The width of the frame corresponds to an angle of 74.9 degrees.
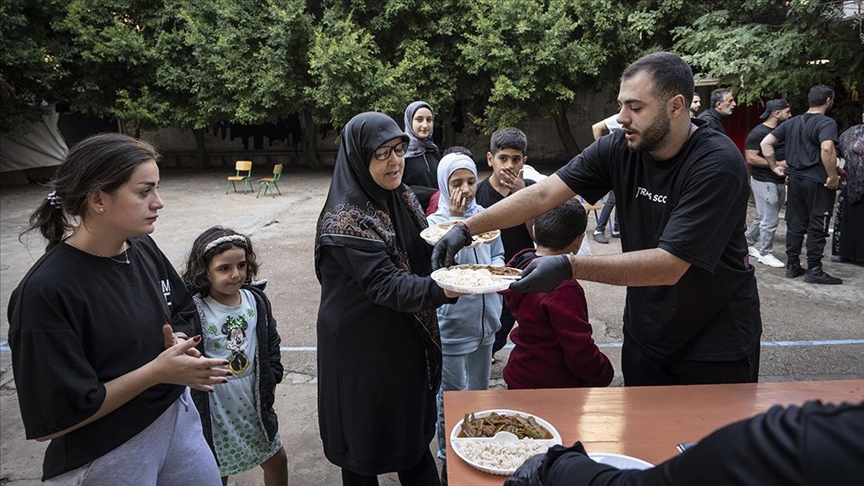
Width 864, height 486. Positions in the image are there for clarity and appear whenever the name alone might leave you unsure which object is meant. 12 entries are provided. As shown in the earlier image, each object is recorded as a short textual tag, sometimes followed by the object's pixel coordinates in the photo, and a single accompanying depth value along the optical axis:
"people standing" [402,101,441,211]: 4.91
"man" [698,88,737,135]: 6.94
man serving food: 2.14
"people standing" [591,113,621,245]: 8.30
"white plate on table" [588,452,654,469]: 1.70
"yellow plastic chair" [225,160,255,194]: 14.34
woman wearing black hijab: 2.32
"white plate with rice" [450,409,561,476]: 1.73
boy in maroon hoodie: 2.50
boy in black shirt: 4.00
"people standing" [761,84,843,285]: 6.32
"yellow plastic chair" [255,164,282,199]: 14.08
